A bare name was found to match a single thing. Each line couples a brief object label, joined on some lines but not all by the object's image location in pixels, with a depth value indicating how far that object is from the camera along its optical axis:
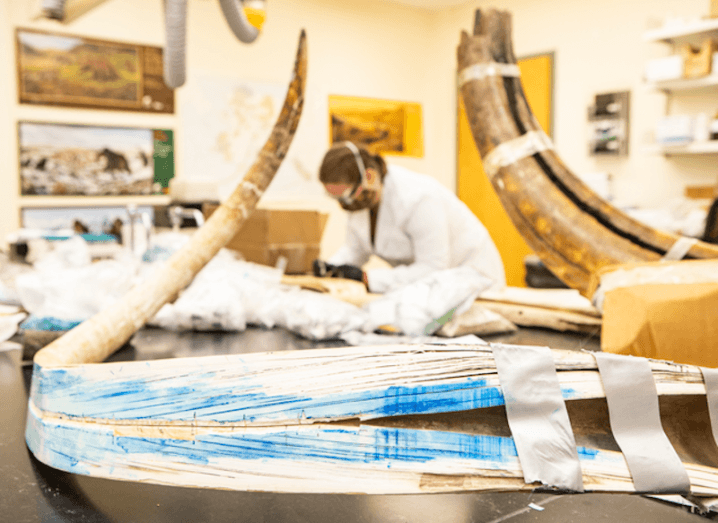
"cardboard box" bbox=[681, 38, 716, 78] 4.02
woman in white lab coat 2.12
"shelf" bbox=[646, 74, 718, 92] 4.08
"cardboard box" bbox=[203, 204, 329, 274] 2.48
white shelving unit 4.05
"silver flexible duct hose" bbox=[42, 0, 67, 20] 2.49
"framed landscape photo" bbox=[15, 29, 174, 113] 4.35
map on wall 5.04
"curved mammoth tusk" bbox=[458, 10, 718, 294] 0.99
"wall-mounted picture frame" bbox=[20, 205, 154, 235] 4.43
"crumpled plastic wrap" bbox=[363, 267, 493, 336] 1.21
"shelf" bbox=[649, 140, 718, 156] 4.06
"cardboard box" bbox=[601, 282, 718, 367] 0.76
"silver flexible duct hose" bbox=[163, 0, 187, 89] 1.63
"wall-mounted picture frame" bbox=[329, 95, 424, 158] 5.83
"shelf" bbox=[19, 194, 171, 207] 4.43
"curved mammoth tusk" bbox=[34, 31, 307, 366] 0.94
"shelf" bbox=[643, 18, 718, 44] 3.98
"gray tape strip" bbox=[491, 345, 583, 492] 0.50
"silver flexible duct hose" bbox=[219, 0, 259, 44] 2.02
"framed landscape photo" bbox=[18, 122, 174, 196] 4.40
